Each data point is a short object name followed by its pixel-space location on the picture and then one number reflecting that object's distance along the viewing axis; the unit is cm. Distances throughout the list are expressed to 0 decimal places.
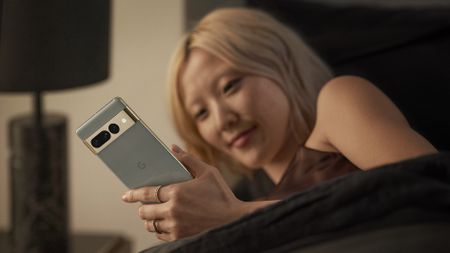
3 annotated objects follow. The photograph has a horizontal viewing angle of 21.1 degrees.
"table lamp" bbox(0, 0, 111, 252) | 214
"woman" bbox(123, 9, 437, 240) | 196
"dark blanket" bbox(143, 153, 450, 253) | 135
